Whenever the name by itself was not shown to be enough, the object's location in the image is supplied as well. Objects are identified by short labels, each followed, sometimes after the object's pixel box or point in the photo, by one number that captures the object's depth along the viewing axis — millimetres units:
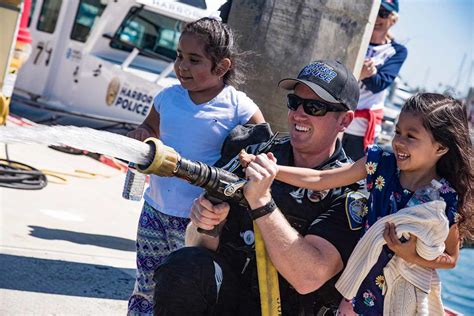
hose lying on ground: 6691
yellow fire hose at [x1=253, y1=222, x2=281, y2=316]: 2500
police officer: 2502
